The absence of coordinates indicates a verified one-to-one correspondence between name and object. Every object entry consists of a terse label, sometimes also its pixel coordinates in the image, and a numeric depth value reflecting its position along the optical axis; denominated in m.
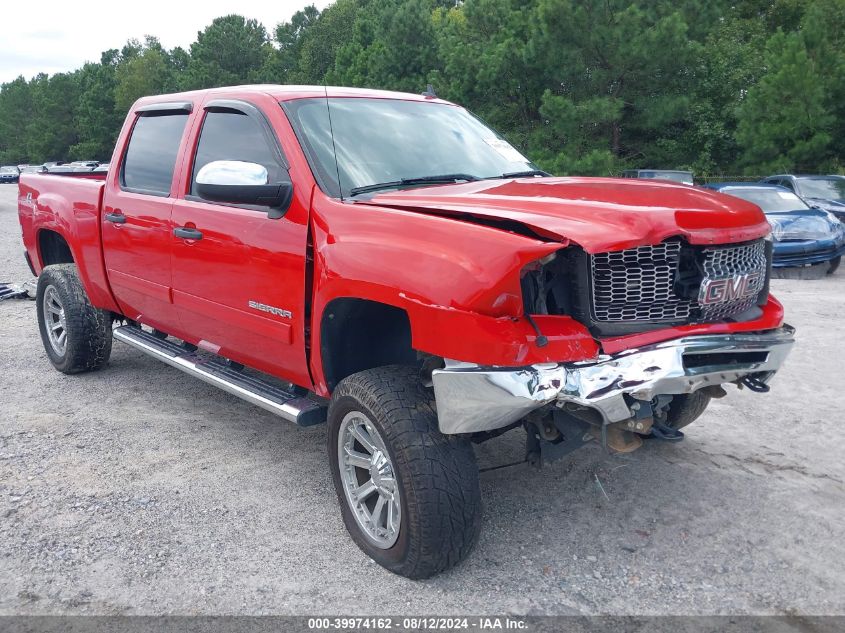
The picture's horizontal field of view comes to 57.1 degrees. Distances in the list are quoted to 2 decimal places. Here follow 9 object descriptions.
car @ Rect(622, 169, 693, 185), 16.96
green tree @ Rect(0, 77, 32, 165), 92.25
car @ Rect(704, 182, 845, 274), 11.38
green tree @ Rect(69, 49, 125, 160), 71.94
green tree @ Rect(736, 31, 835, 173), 19.48
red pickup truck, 2.81
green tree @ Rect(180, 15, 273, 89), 61.19
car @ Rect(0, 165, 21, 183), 57.50
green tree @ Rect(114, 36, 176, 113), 73.31
